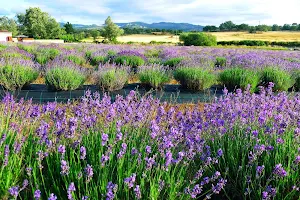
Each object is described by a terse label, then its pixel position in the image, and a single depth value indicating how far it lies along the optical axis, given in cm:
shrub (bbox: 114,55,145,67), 1116
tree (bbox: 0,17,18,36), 7481
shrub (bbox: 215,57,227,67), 1304
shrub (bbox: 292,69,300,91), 821
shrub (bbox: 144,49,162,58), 1616
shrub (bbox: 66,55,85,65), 1152
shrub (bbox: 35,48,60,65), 1177
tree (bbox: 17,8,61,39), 5947
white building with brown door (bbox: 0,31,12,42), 4900
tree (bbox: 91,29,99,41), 6762
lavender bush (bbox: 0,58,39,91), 670
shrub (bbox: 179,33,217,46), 4055
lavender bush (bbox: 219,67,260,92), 720
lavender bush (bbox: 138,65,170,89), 706
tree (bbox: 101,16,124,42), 5965
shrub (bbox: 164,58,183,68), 1137
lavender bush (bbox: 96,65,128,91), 674
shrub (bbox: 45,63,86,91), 662
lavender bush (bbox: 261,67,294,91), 755
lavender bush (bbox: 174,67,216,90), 713
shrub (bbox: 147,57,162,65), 1131
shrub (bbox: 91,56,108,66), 1258
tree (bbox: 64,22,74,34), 7275
